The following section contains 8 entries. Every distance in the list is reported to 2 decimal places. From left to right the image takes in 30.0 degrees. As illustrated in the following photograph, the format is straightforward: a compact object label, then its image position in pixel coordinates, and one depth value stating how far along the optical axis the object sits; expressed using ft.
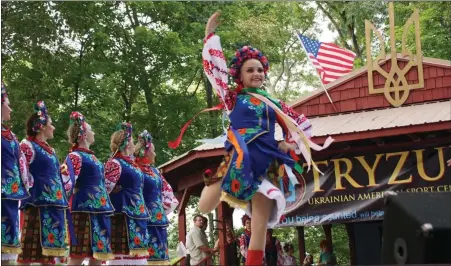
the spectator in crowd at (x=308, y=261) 47.74
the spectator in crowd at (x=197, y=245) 43.78
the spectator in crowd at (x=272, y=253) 44.19
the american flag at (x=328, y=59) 50.98
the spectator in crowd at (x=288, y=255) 45.82
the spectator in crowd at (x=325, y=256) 46.36
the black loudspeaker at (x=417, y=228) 17.75
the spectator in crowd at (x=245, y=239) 41.46
